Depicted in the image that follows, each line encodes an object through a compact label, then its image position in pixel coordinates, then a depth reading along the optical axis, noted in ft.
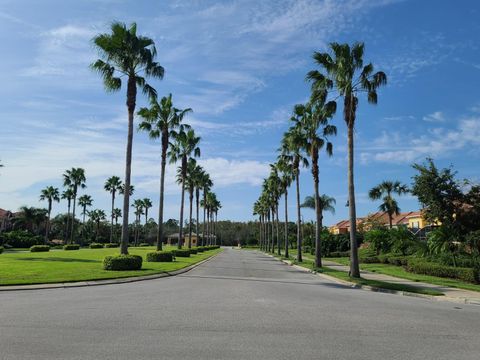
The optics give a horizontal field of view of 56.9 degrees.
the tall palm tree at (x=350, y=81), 78.64
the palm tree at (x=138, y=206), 404.36
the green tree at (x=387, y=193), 214.46
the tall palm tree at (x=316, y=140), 102.60
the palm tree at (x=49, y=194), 303.27
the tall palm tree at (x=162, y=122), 112.06
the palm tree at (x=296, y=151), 111.14
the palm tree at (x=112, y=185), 316.87
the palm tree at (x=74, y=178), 256.93
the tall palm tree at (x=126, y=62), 82.99
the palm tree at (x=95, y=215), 414.17
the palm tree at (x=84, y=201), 364.17
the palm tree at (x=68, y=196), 300.81
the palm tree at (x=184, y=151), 147.74
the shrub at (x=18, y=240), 237.86
